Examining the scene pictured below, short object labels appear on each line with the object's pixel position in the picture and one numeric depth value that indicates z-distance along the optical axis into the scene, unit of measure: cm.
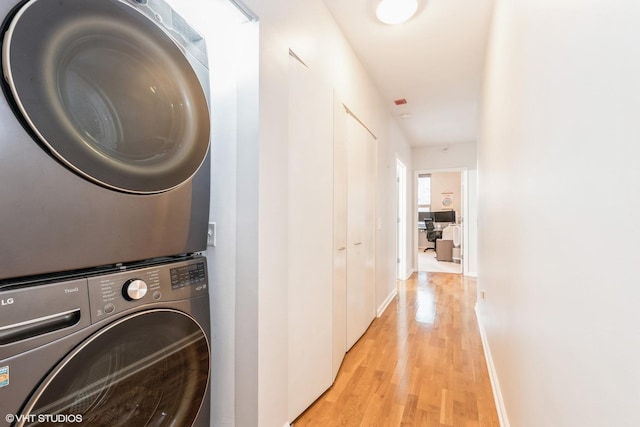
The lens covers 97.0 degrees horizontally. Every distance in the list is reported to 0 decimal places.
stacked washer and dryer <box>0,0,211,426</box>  62
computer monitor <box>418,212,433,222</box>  932
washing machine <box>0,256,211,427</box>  62
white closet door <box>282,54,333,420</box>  156
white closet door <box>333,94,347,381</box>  207
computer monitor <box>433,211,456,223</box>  898
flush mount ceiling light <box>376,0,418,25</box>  196
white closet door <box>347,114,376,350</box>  247
